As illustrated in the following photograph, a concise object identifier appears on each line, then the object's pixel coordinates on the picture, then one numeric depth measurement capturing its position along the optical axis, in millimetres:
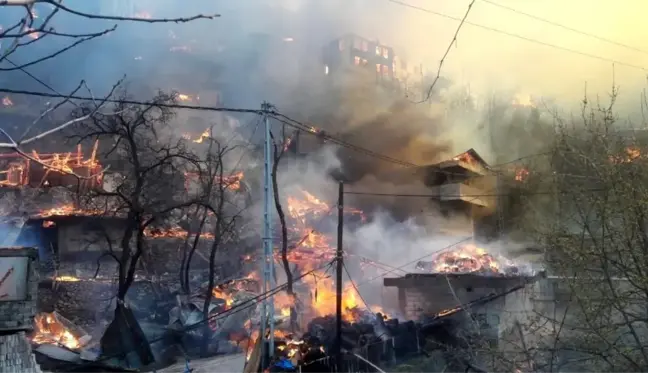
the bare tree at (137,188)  22953
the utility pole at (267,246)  13438
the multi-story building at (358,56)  65938
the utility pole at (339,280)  13789
